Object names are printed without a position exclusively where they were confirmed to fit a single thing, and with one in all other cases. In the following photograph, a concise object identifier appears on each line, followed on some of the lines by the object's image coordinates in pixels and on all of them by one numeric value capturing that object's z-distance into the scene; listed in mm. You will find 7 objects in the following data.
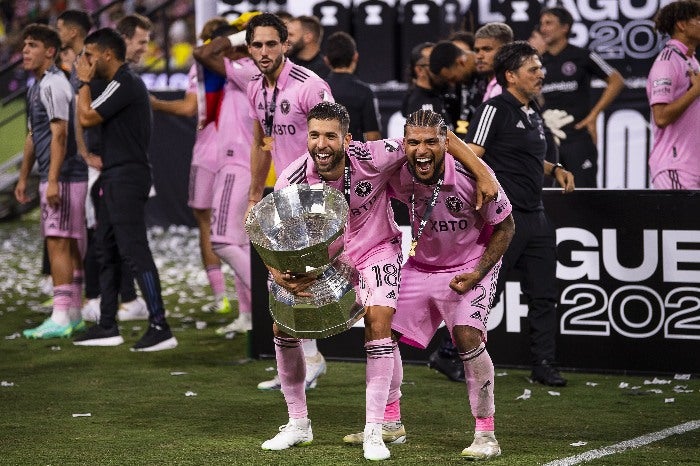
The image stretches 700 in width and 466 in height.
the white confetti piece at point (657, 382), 14749
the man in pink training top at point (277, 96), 14144
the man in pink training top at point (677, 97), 16354
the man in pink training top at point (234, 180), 17667
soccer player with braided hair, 11109
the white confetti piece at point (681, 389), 14275
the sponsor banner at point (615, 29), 26216
